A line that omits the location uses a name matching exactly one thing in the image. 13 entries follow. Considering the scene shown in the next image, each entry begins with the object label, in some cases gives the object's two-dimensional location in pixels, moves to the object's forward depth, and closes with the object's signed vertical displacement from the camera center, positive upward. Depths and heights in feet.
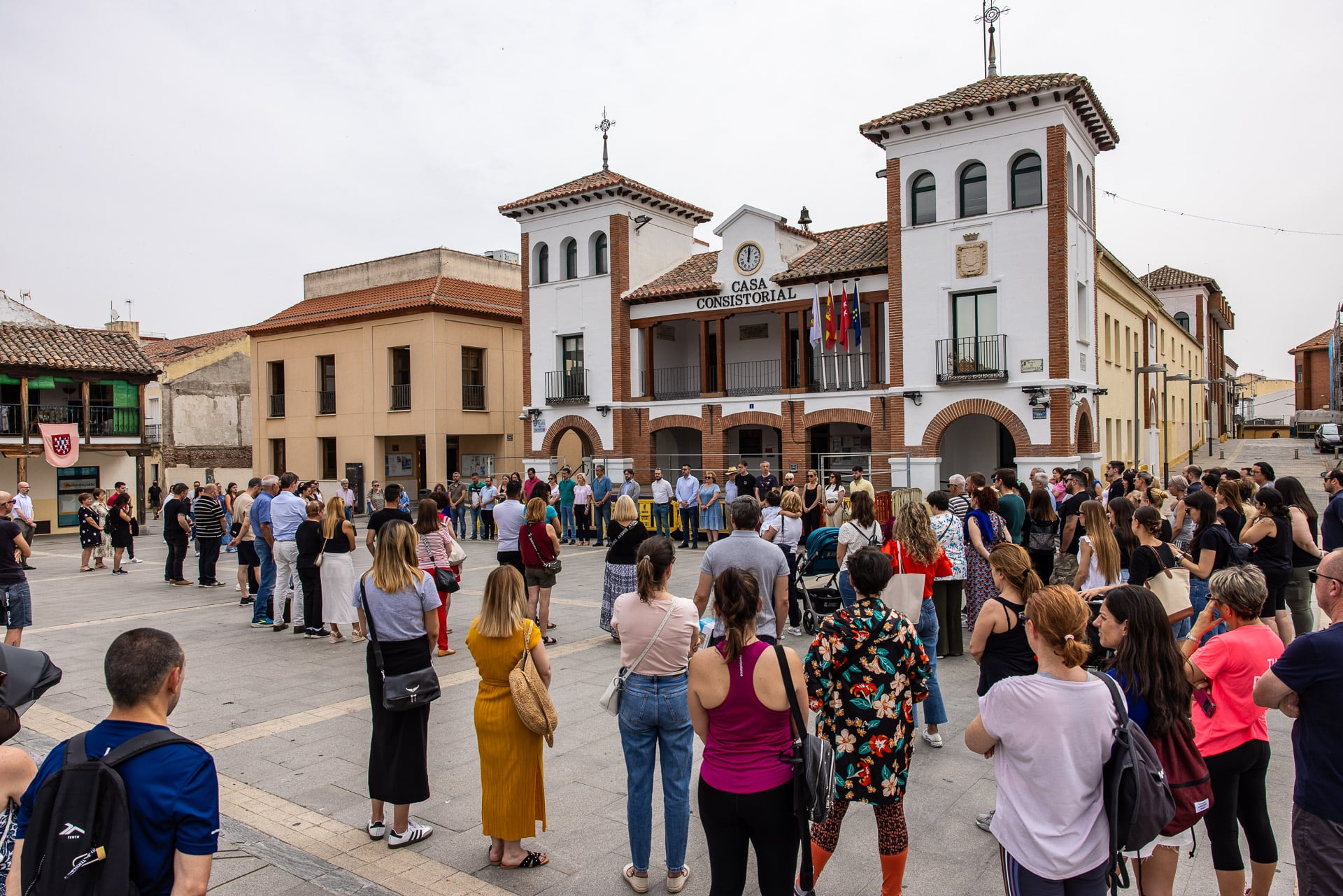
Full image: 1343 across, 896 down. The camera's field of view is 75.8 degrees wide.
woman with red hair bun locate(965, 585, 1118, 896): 10.00 -3.67
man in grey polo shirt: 19.97 -2.67
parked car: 134.41 -0.39
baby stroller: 30.83 -4.83
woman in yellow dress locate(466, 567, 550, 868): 14.88 -4.75
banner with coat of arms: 89.86 +1.41
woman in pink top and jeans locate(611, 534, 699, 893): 14.26 -4.48
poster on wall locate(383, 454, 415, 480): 107.34 -2.00
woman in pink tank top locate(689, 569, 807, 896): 11.42 -4.16
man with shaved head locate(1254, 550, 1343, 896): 10.46 -3.61
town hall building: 63.31 +11.50
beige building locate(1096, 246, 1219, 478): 77.46 +7.39
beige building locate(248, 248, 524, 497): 101.50 +8.97
